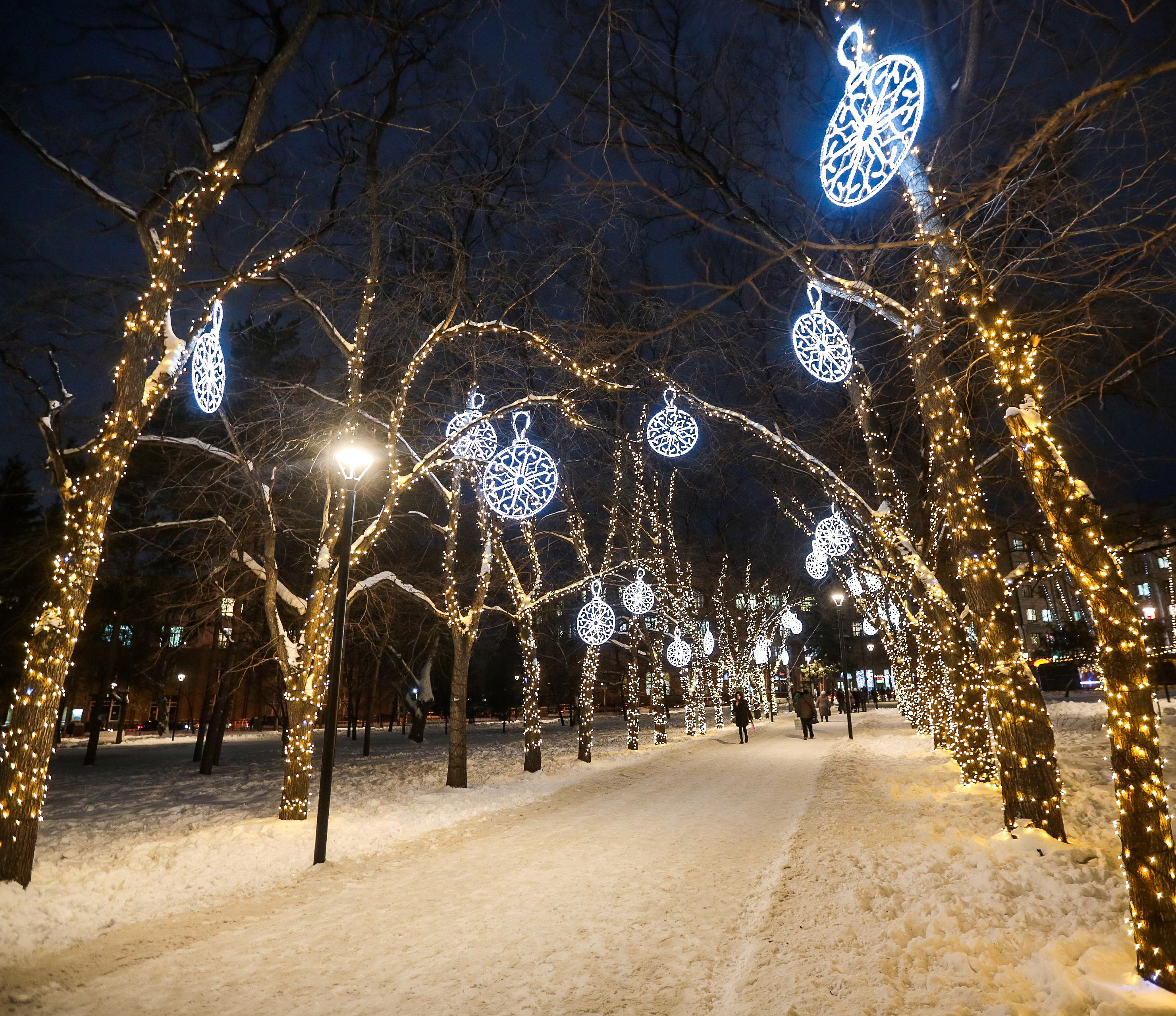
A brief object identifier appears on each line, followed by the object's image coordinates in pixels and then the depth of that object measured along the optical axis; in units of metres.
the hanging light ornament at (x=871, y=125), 4.48
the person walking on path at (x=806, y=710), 23.70
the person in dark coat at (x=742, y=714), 23.55
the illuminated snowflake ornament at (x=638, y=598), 19.03
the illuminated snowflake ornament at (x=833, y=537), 18.45
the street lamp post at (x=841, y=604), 22.22
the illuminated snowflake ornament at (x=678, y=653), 24.73
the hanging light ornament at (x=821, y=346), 9.00
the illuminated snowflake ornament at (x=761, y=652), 38.12
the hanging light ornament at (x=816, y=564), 22.47
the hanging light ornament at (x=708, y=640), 31.19
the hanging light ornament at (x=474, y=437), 12.83
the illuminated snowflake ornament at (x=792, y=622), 34.84
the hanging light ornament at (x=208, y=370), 7.92
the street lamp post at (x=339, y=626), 7.54
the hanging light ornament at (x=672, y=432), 12.12
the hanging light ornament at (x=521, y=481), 11.74
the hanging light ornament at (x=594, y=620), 17.69
